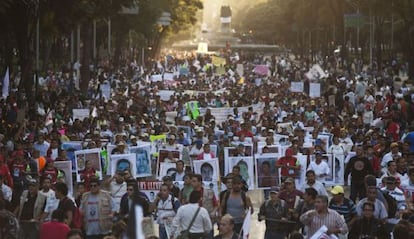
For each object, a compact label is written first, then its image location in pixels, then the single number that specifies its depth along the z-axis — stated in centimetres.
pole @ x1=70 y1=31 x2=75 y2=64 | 5553
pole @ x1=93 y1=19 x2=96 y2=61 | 6856
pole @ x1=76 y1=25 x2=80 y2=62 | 5995
